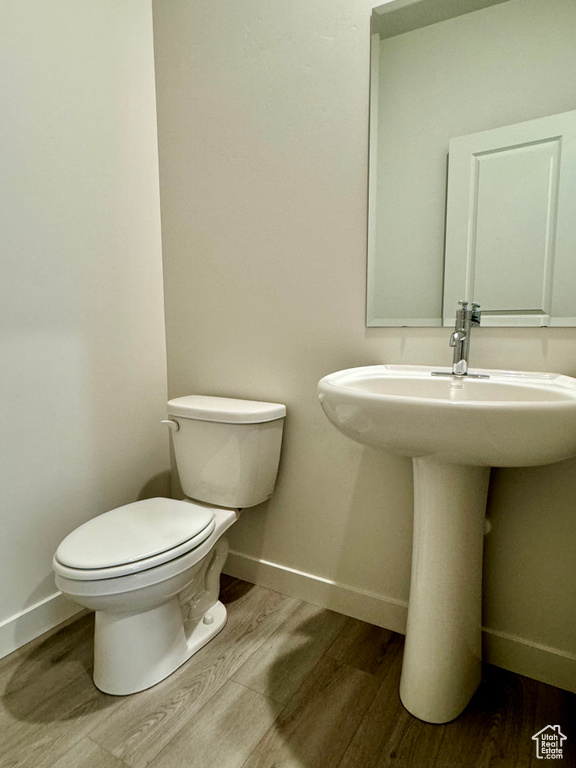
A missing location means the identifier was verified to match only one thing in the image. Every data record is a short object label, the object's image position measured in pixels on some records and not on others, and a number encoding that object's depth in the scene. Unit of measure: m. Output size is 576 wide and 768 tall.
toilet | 1.04
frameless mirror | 1.07
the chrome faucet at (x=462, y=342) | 1.10
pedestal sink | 0.80
